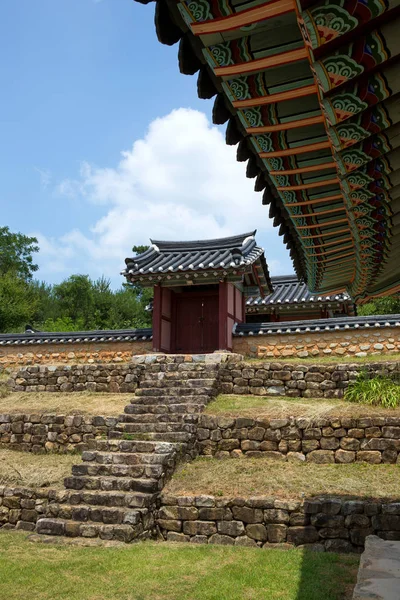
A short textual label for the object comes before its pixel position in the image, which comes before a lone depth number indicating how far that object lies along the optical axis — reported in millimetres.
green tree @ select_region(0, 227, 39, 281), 48625
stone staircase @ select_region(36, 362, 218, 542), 8078
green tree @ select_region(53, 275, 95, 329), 43500
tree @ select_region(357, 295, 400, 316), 32969
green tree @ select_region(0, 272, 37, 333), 33312
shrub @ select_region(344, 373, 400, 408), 10820
